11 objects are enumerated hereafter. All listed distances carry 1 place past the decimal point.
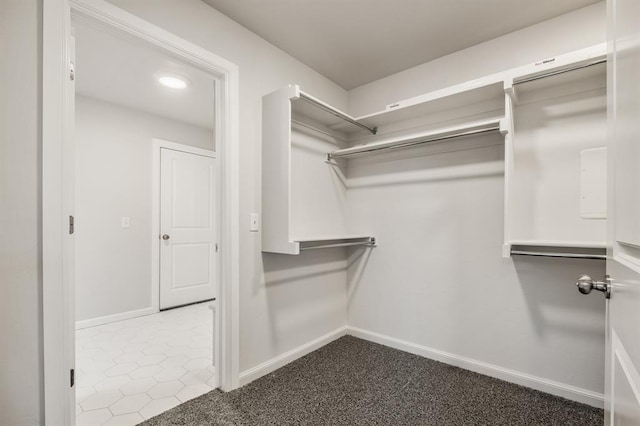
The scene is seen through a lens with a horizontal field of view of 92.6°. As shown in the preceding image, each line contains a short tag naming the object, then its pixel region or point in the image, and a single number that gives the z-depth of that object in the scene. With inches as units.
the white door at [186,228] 150.5
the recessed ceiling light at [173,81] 110.7
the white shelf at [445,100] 77.2
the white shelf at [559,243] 63.3
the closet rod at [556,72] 62.8
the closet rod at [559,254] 64.6
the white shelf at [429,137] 76.9
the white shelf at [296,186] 81.0
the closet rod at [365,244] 96.0
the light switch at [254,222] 83.4
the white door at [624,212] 20.5
